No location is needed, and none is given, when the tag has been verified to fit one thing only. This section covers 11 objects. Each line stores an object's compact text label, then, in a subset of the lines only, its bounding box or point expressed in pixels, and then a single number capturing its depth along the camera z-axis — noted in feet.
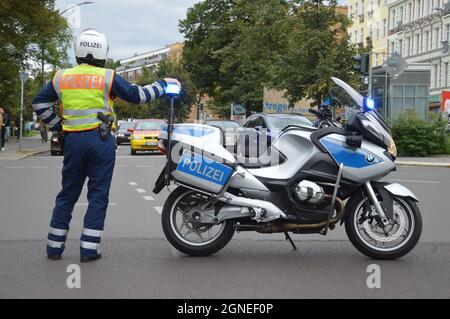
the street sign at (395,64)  77.51
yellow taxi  94.63
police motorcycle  20.36
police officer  20.06
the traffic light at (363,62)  65.87
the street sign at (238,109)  158.30
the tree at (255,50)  140.96
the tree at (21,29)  92.07
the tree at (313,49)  103.24
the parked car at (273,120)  68.28
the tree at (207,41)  199.75
